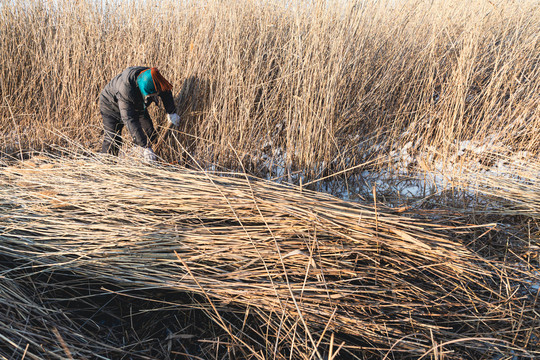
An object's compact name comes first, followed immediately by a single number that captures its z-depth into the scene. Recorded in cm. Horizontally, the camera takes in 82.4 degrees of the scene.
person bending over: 245
